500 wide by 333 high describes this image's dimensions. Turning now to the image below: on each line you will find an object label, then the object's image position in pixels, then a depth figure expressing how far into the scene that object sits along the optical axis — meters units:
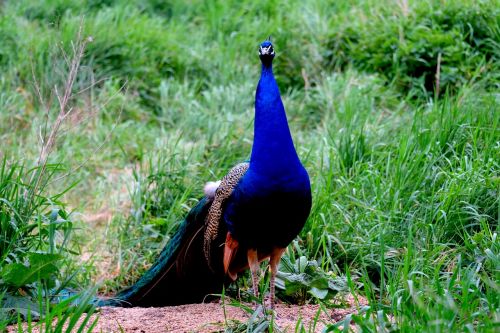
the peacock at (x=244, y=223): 7.14
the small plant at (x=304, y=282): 7.88
